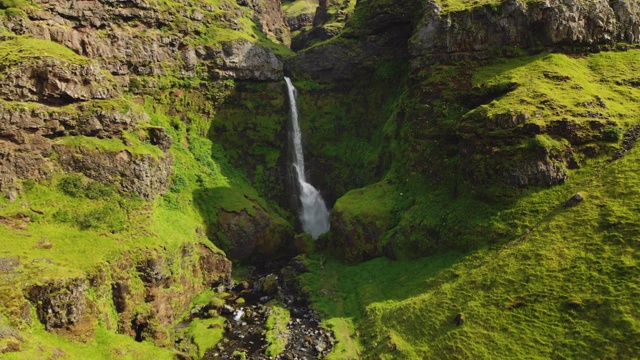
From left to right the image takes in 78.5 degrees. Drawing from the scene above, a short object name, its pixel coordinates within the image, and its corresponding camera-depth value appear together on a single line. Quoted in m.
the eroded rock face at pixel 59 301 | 26.56
